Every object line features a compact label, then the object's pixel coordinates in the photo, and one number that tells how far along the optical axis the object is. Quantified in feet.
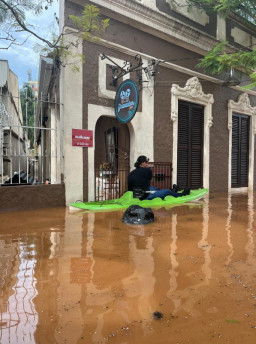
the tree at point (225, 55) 27.41
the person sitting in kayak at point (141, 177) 22.54
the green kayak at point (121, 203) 22.48
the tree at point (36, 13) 17.58
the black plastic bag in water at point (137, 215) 17.97
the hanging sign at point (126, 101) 24.31
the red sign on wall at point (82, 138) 25.16
